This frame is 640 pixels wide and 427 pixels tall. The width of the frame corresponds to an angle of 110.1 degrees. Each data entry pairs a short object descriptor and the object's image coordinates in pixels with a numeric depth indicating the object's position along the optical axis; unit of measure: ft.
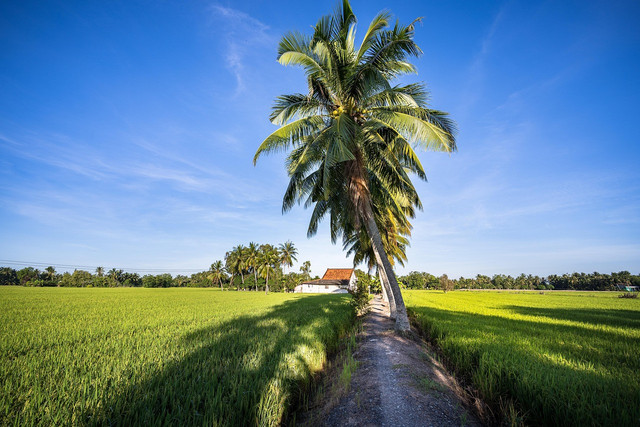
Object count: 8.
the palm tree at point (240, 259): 177.06
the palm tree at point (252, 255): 169.80
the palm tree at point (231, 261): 191.59
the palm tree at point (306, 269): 258.08
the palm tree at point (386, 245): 35.27
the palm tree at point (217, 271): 229.25
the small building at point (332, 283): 162.50
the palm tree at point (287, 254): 187.11
